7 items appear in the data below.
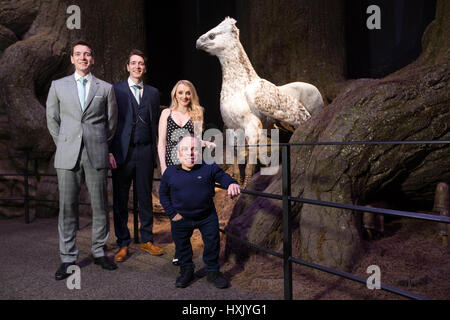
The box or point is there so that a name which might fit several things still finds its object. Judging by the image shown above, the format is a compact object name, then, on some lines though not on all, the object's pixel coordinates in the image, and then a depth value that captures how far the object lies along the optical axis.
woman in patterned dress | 2.90
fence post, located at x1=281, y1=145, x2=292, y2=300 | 2.19
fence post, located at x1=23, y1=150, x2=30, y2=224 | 4.91
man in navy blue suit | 3.13
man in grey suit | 2.76
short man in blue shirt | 2.50
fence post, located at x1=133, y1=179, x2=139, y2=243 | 3.66
